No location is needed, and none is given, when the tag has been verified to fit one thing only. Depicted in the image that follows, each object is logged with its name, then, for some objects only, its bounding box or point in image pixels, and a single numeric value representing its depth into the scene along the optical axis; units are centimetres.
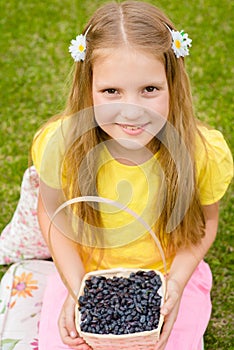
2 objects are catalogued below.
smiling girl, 138
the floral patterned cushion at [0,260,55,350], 163
